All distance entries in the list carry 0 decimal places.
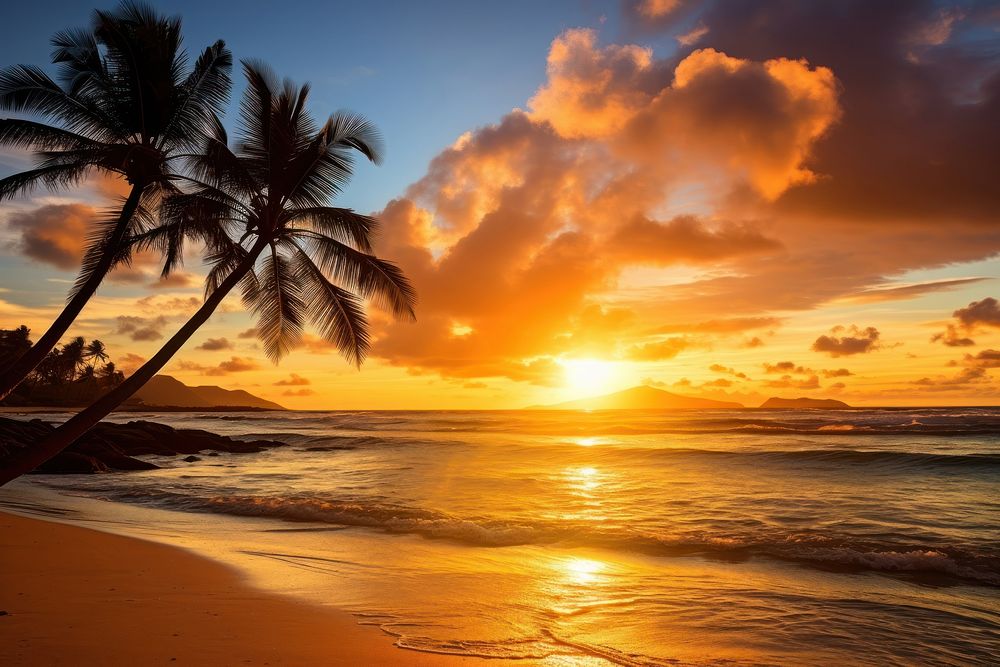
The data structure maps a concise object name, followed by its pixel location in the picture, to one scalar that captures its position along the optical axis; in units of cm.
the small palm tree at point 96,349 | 10106
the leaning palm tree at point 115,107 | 1011
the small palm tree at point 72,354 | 9631
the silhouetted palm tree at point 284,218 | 1102
